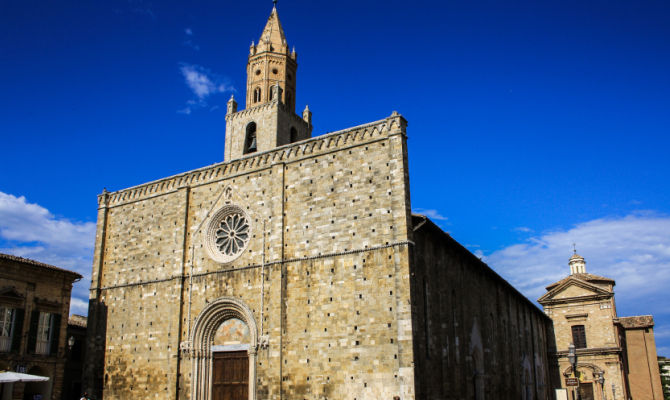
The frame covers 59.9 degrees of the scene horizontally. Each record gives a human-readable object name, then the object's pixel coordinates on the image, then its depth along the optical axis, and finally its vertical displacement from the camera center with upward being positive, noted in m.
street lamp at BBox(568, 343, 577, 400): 18.89 +0.39
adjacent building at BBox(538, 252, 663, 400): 40.75 +1.73
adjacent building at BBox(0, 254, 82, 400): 22.83 +2.02
